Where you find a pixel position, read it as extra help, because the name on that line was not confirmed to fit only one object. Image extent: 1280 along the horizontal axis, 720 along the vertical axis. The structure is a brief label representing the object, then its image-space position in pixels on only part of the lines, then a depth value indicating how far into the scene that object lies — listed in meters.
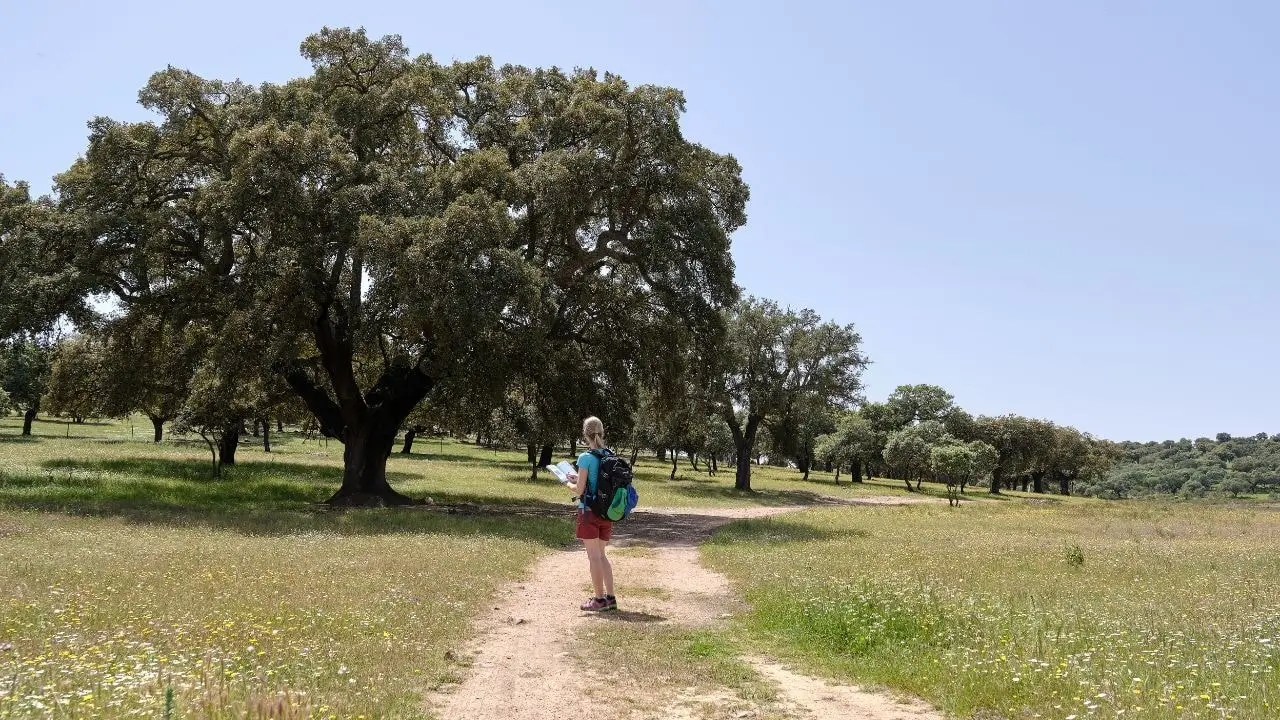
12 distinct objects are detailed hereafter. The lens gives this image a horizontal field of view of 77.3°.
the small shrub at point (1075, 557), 17.11
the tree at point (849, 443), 88.38
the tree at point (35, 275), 23.53
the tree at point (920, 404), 103.25
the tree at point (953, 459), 53.69
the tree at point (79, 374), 29.84
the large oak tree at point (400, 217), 23.64
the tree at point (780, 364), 51.50
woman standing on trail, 10.74
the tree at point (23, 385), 65.06
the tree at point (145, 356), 26.78
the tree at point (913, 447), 80.23
